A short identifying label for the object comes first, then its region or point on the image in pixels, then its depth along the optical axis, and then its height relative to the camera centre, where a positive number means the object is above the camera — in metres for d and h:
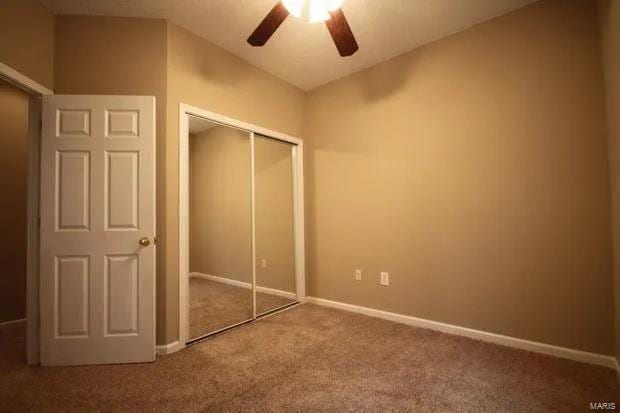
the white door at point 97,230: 2.02 -0.09
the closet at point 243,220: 3.12 -0.07
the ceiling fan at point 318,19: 1.66 +1.21
